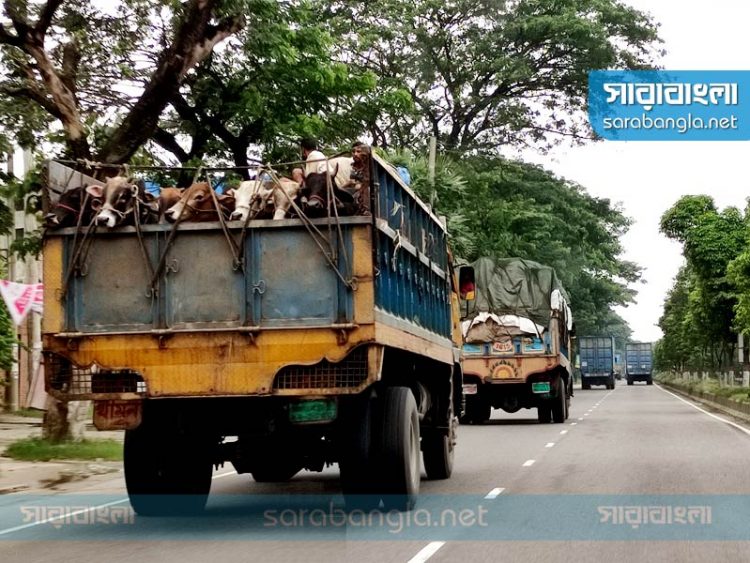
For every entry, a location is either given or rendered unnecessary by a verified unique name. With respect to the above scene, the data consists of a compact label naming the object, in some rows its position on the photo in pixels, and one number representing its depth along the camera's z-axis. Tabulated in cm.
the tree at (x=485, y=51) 3931
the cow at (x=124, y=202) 997
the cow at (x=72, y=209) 1003
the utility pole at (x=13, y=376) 3542
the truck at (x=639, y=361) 9786
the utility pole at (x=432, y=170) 3106
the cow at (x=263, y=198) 984
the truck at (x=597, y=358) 7338
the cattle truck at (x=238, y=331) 961
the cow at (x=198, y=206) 994
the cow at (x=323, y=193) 971
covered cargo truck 2606
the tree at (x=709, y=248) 4244
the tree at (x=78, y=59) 1758
